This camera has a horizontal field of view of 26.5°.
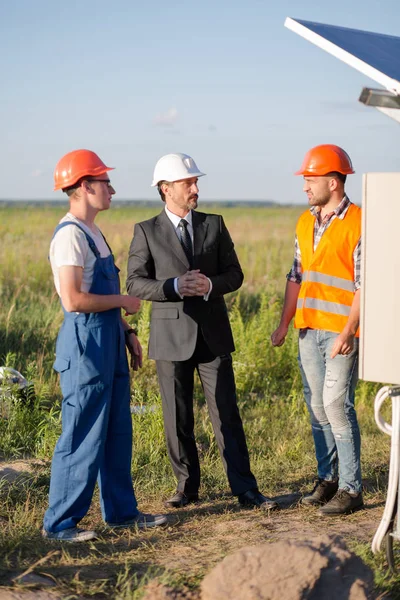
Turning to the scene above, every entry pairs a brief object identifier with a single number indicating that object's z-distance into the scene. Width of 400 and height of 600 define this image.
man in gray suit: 5.31
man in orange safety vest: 5.09
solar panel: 3.81
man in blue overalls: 4.58
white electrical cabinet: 3.84
